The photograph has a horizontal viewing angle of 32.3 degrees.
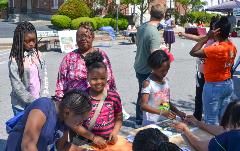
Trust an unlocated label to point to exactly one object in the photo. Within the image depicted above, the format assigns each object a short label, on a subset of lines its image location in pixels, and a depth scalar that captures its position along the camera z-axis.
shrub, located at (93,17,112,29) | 27.50
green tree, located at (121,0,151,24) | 30.75
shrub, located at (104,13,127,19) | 31.64
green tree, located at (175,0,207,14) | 38.13
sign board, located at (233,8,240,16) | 13.45
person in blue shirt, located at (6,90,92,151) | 2.73
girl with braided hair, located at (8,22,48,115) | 4.09
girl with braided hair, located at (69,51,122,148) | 3.63
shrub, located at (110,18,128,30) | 28.05
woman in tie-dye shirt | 4.33
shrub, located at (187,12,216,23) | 38.88
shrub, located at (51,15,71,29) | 26.31
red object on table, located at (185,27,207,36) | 17.38
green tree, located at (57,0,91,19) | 28.78
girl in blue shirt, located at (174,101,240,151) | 2.41
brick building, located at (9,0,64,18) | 38.04
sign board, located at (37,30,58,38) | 17.44
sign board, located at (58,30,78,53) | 16.79
